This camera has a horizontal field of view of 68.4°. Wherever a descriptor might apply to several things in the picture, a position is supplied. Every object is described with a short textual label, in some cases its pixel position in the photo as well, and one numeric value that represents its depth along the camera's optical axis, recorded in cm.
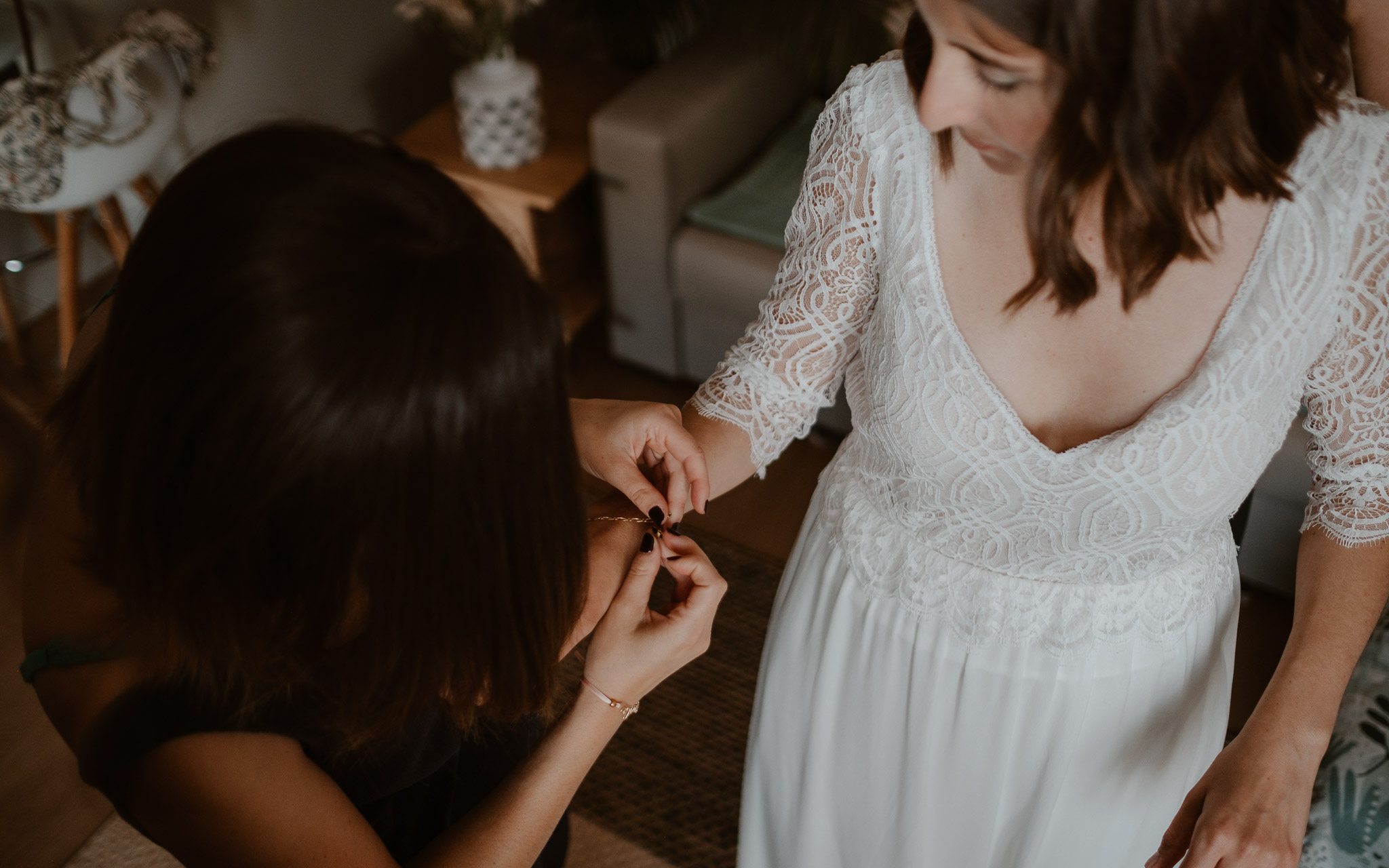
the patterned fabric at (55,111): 198
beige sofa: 226
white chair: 210
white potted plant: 227
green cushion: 228
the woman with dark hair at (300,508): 54
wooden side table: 240
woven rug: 179
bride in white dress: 75
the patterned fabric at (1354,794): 127
